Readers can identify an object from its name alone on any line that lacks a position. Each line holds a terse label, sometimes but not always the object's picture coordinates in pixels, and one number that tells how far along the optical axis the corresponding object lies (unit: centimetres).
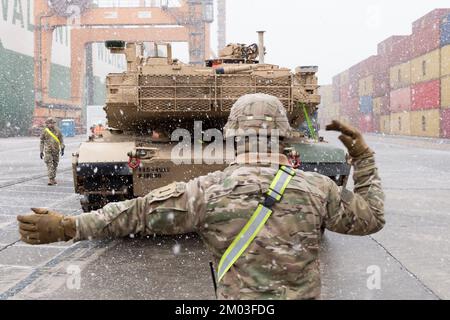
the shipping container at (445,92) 4809
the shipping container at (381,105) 6706
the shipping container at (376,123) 7181
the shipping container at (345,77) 8175
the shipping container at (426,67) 5016
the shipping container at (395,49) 5956
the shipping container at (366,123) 7504
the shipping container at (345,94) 8000
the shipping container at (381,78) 6706
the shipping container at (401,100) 5862
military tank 805
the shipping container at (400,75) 5884
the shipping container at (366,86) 7214
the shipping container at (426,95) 5057
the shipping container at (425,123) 5137
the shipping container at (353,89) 7725
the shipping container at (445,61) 4757
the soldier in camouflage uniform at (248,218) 239
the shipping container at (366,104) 7294
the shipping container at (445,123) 4925
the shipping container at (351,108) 7581
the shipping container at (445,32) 4838
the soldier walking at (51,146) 1505
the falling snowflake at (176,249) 761
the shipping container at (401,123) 6016
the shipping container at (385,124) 6710
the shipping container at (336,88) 8706
